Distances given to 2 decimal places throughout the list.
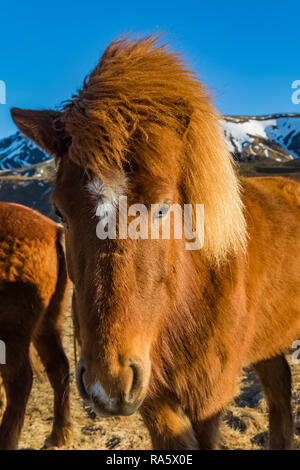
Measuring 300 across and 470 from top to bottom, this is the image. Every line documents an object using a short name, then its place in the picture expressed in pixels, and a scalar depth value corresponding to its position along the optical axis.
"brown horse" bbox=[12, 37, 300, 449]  1.25
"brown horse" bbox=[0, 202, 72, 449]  2.82
